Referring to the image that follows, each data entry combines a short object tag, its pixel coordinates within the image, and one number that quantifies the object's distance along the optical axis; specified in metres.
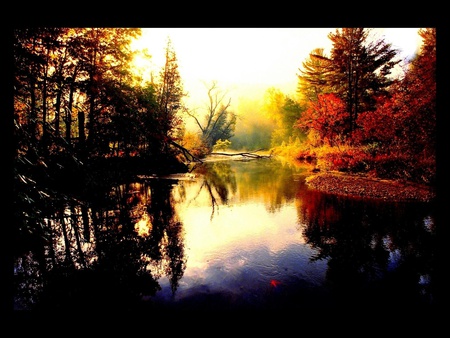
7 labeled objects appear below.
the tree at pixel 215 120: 47.62
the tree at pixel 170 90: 28.33
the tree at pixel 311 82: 32.42
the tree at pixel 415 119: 12.09
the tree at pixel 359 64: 21.88
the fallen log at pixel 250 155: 43.33
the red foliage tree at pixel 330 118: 22.72
